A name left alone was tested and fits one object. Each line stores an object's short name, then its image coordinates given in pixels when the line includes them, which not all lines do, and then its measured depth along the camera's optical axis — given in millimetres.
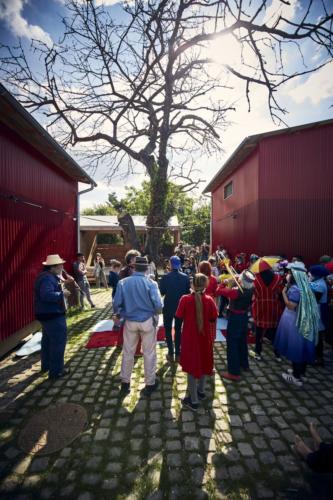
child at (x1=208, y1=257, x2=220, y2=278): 7984
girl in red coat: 3494
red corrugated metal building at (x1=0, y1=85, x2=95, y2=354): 5395
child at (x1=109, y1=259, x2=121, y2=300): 6550
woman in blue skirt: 4043
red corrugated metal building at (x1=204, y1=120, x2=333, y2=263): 9148
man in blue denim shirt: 3885
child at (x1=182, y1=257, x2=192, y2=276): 11325
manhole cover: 2934
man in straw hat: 4164
